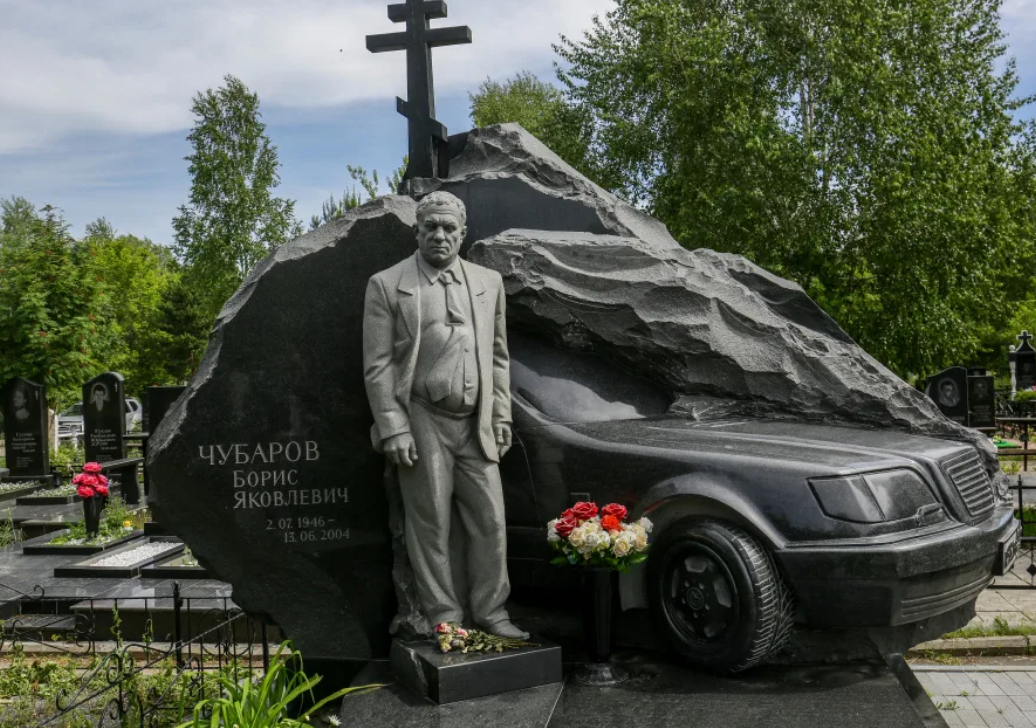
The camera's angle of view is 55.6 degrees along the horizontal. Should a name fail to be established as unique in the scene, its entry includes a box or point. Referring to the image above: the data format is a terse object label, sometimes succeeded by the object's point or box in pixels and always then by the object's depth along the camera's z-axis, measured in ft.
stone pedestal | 15.43
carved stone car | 15.55
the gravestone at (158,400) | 42.60
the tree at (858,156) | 53.31
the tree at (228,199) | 118.32
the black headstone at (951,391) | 48.83
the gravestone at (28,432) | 62.13
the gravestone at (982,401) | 56.90
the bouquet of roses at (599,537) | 15.94
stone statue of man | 16.69
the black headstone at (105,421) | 55.83
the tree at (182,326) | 139.85
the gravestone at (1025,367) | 93.25
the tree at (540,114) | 77.97
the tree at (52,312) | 75.25
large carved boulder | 18.17
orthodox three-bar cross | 21.11
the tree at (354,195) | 111.45
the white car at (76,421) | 89.01
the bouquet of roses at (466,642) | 16.11
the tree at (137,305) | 142.10
